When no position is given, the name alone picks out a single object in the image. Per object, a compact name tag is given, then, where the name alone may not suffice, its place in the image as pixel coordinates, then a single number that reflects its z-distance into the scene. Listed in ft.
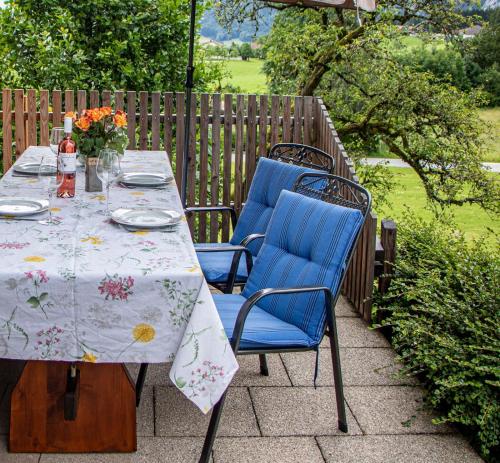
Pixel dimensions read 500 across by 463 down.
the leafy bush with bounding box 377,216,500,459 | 11.32
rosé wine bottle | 12.15
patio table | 8.87
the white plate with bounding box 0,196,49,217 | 11.02
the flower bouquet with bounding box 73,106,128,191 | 13.14
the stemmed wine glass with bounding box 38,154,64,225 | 11.34
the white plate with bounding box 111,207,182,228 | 10.80
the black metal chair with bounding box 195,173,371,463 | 10.56
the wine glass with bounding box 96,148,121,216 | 12.36
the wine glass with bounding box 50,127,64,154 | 13.83
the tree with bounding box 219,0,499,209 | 23.77
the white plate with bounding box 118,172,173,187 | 14.17
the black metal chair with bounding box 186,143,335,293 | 13.99
